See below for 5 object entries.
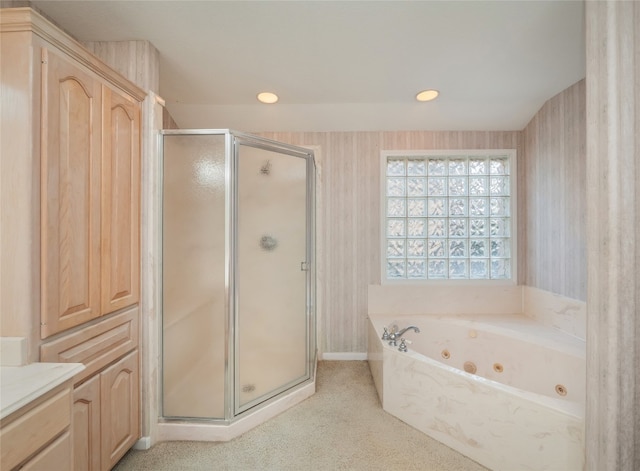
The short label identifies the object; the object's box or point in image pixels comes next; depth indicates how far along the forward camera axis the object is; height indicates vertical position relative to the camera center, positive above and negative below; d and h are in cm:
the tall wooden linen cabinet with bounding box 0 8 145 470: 99 +10
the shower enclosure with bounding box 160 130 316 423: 165 -24
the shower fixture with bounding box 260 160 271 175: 186 +46
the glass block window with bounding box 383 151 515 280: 266 +18
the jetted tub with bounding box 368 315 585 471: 125 -90
